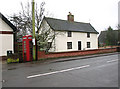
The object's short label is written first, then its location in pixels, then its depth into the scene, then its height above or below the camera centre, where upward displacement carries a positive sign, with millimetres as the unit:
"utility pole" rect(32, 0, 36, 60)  11792 -96
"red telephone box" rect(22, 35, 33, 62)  11398 -310
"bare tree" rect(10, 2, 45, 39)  16203 +4236
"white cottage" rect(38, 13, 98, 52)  21750 +2359
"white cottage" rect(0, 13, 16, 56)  13468 +1251
